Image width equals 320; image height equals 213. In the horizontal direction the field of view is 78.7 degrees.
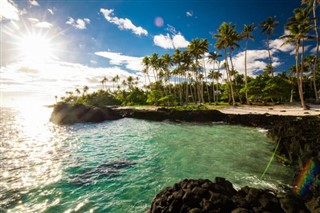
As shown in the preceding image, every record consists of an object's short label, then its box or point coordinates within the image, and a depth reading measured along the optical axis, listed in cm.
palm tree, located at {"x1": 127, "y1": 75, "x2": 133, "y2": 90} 11259
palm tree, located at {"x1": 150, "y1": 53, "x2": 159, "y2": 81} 7588
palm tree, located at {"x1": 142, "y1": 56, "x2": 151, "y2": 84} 8183
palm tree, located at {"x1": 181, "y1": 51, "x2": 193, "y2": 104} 6312
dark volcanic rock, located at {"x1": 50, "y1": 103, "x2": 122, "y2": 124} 4341
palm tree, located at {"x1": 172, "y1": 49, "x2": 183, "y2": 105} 6418
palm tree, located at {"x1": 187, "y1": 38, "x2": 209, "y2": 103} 5712
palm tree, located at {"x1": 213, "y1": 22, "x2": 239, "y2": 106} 4827
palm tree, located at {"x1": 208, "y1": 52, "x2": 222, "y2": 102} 6712
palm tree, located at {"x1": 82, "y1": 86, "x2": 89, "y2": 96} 14756
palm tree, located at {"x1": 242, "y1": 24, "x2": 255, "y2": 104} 5291
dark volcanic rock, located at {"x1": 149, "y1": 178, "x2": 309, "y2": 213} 608
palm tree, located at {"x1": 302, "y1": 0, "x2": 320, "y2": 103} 3860
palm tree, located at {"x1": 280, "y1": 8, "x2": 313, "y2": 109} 3716
